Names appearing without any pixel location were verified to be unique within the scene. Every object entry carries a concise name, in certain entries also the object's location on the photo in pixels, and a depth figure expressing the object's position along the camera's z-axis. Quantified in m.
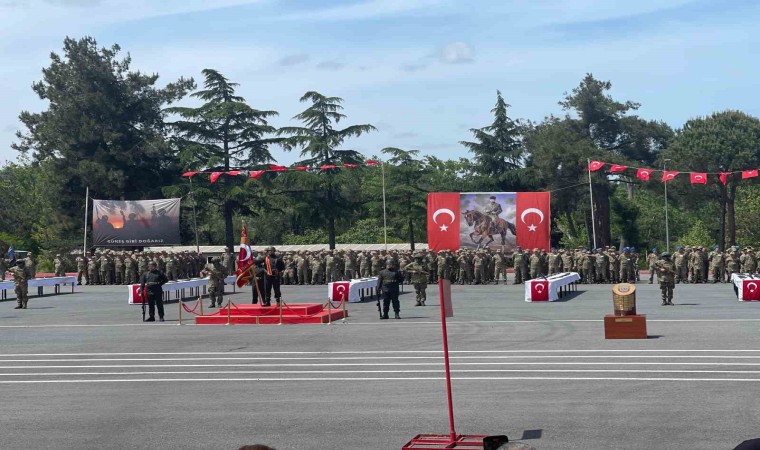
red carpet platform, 28.66
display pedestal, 22.27
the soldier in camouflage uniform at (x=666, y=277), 30.98
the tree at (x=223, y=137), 73.50
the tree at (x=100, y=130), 75.56
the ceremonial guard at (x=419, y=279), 33.28
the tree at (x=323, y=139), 73.81
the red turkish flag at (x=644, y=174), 55.53
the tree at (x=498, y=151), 81.25
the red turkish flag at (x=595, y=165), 60.69
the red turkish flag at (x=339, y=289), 36.50
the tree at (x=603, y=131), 77.19
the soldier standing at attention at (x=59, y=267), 54.16
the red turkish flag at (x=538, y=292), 35.16
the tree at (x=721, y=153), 71.75
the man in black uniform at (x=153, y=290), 29.91
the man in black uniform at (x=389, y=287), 29.31
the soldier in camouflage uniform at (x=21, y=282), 35.72
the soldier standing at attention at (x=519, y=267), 46.53
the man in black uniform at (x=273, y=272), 30.36
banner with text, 58.53
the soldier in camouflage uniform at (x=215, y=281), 33.81
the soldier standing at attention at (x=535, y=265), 45.75
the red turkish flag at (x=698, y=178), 54.28
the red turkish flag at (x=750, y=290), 32.62
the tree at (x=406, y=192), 77.81
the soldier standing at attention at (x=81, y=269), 53.39
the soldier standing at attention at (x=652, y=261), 38.78
